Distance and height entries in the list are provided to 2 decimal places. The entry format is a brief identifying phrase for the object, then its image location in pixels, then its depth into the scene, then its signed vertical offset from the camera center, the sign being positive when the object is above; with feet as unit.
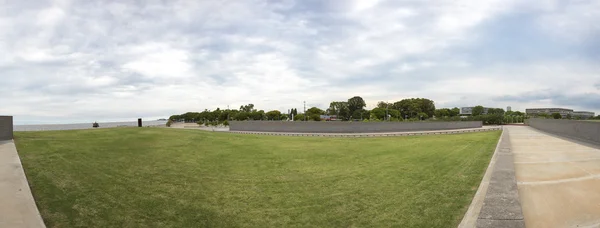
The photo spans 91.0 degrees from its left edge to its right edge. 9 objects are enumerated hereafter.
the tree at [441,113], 337.66 +6.62
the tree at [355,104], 343.87 +19.40
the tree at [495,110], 423.23 +10.98
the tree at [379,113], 271.08 +6.62
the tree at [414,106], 331.16 +15.00
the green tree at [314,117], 263.66 +3.88
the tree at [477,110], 396.57 +10.80
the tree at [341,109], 342.36 +13.68
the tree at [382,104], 368.73 +19.53
